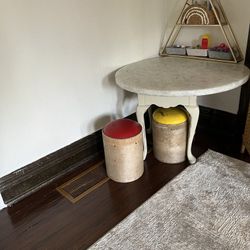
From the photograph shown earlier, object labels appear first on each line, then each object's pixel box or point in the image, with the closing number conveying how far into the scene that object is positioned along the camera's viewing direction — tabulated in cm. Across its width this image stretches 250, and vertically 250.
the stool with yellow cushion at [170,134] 189
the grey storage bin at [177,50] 227
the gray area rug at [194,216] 141
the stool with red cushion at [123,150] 175
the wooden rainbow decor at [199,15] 201
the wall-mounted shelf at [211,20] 201
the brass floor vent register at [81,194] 177
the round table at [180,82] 162
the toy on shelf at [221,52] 206
